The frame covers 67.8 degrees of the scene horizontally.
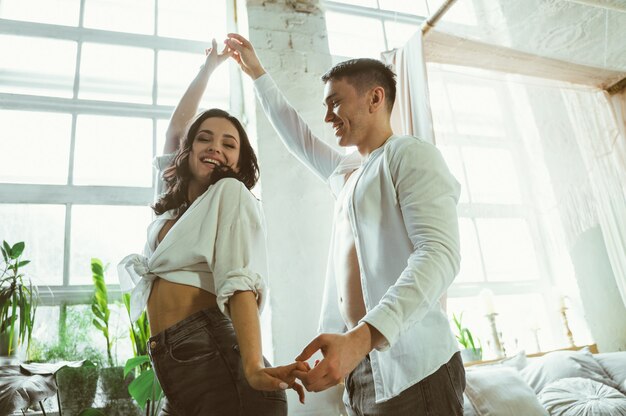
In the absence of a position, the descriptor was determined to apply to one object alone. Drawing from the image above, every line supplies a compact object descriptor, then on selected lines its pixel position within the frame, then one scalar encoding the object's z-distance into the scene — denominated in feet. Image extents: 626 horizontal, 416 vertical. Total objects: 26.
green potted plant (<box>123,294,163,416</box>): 6.52
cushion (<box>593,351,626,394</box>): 9.47
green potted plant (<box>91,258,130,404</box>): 7.50
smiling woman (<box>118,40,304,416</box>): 2.96
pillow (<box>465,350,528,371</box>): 9.69
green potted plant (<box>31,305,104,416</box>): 7.31
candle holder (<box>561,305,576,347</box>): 11.37
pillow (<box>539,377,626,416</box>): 7.75
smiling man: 2.89
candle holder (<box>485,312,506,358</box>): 10.53
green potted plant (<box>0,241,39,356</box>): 6.70
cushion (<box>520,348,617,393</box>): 9.16
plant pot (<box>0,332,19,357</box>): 6.59
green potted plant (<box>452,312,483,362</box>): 10.09
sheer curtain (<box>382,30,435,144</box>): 8.56
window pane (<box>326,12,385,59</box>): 12.17
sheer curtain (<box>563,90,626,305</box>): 10.38
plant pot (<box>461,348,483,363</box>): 10.07
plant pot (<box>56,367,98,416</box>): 7.28
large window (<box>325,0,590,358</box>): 9.47
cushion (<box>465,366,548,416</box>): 7.75
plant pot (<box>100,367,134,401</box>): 7.50
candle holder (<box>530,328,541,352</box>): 11.27
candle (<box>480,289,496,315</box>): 10.63
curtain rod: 8.05
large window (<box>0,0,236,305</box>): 8.90
